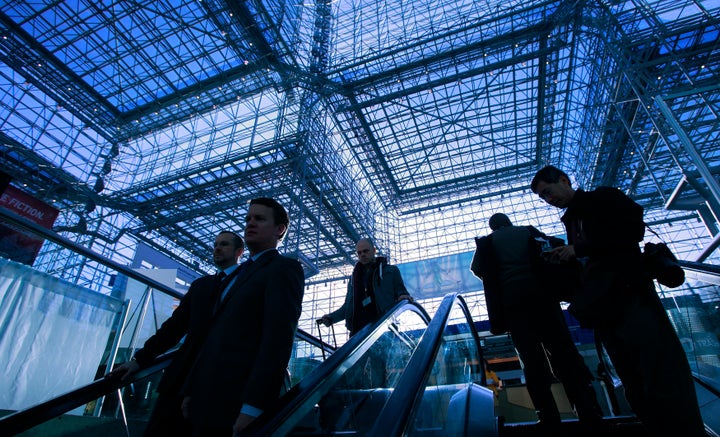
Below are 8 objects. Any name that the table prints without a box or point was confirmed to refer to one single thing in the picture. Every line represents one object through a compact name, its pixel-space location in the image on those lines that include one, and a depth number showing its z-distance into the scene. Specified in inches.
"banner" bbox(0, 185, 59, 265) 84.0
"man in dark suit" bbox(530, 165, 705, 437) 50.3
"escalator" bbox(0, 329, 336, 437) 53.6
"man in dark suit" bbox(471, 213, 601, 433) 81.6
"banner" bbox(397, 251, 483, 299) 585.3
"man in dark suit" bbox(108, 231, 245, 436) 57.3
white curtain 88.7
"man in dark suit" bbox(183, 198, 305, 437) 45.8
